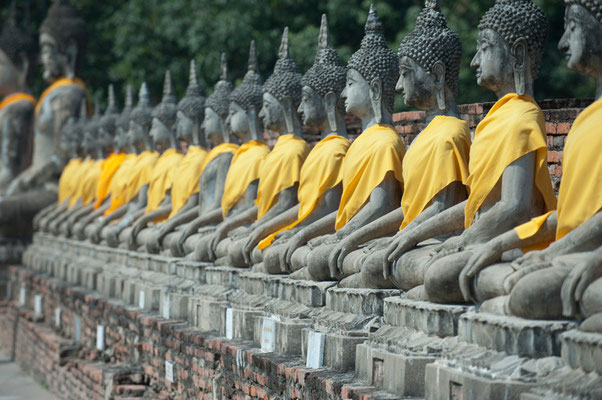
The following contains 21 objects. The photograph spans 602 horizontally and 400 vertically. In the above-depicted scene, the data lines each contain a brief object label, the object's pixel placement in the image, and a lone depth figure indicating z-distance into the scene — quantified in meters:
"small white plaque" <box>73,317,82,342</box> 22.82
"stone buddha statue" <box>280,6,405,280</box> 11.88
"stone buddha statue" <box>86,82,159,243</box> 22.63
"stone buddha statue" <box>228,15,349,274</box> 13.47
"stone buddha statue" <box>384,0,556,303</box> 9.28
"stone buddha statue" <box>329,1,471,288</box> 10.61
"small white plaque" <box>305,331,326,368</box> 11.04
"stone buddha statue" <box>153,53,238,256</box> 17.64
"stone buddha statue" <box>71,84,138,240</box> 23.88
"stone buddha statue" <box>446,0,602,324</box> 7.59
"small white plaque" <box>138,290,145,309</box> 18.91
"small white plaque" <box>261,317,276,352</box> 12.40
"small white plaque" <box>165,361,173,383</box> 16.24
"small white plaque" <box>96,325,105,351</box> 20.61
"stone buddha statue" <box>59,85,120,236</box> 25.49
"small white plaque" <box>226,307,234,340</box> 14.16
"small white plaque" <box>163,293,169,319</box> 17.34
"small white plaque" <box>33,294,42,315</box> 27.20
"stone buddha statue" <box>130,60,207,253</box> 18.91
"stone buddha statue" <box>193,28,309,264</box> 14.85
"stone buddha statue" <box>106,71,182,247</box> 20.72
